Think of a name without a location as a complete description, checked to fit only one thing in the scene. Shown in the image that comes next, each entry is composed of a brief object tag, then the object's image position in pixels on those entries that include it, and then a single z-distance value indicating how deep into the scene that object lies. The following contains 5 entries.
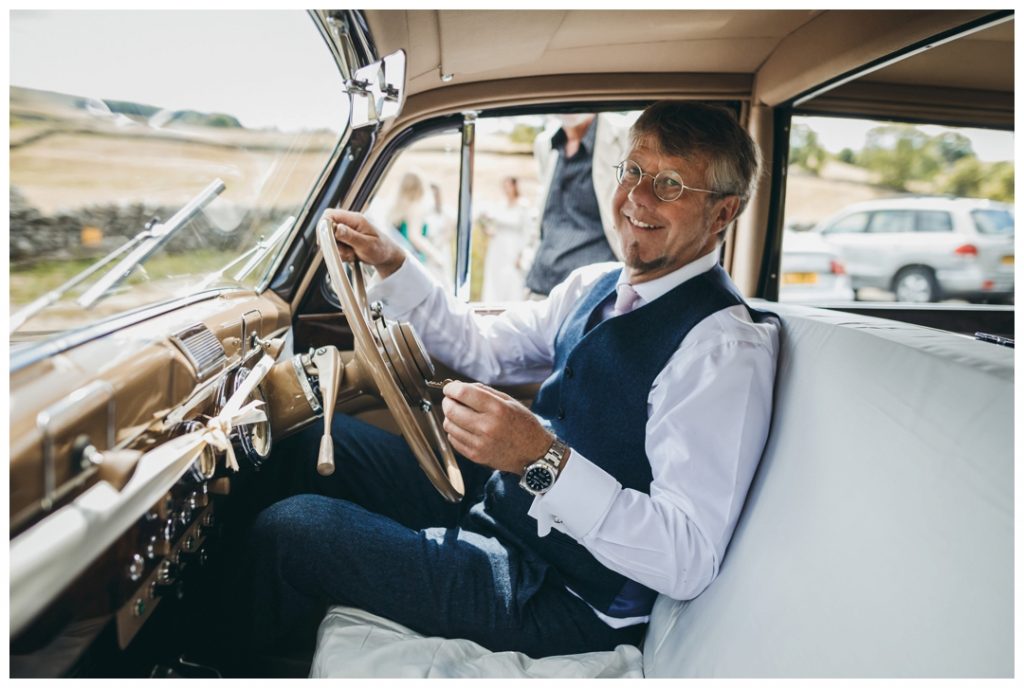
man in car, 1.21
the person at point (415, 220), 2.74
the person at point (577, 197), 2.46
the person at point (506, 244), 3.49
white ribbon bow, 1.08
